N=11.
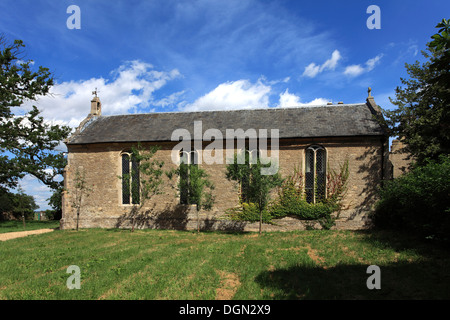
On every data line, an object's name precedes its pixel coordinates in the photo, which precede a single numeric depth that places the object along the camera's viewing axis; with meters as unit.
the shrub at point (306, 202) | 15.92
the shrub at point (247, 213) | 16.41
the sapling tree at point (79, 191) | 18.41
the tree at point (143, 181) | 15.97
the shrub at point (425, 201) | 8.50
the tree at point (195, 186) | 15.16
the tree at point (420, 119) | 13.55
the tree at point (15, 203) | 22.48
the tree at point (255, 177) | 14.11
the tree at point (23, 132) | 21.46
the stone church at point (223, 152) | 15.92
